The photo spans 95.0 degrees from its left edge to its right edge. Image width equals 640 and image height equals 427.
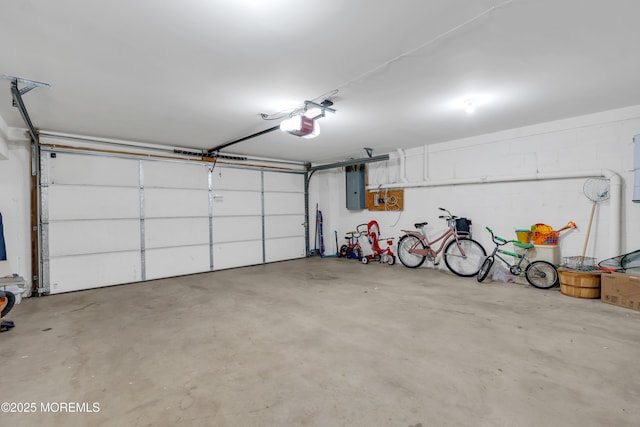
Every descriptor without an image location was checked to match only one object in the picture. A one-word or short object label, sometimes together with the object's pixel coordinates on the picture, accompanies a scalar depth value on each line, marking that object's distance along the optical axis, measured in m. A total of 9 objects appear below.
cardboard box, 3.38
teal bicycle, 4.32
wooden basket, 3.79
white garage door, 4.68
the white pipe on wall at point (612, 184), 3.92
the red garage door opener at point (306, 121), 3.51
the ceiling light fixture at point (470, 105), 3.48
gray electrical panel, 7.16
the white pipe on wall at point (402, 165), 6.32
